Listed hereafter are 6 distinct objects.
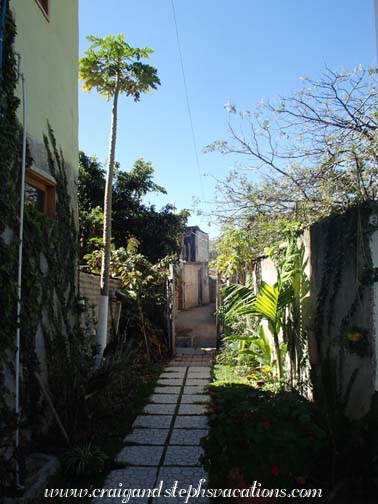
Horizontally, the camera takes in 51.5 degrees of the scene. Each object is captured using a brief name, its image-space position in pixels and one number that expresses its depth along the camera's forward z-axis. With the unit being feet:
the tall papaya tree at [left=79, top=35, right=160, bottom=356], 20.83
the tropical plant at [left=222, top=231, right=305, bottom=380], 16.39
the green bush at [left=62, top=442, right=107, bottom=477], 11.44
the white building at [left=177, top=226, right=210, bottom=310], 60.29
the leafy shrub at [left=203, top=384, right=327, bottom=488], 8.86
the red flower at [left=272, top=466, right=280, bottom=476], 8.60
